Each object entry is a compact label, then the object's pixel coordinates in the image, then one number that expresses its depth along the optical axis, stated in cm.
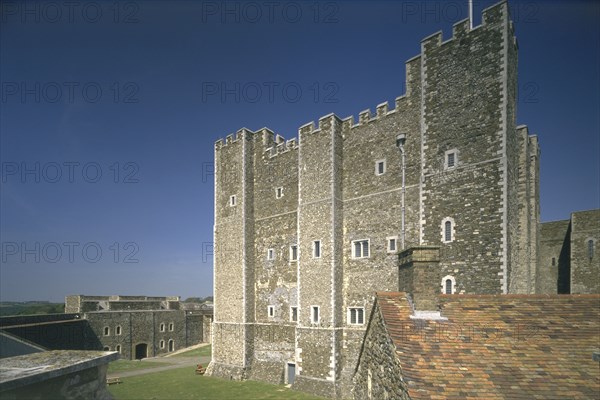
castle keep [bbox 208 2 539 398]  1462
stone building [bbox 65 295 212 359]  3122
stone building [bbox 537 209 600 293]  2222
